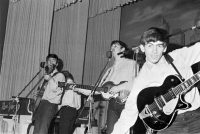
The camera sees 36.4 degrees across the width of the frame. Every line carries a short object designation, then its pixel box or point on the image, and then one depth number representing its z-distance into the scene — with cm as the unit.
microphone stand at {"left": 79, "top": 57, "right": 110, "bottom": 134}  398
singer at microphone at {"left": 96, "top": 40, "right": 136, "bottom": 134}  384
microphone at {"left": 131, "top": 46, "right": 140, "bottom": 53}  303
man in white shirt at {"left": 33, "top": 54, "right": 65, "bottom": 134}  453
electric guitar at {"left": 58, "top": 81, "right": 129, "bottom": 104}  386
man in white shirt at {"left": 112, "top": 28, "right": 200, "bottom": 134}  207
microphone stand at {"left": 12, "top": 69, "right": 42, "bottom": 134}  526
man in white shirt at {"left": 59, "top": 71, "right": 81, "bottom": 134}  460
